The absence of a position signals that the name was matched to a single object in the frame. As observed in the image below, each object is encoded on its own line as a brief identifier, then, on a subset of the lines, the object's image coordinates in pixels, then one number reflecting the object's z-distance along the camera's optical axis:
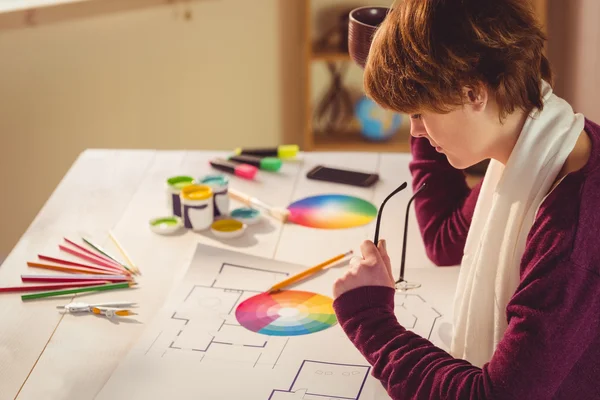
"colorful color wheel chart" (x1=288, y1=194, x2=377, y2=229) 1.58
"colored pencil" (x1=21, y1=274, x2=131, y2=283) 1.38
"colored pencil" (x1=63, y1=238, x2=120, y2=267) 1.44
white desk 1.17
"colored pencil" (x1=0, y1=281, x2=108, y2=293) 1.36
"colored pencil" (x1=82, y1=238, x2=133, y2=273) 1.42
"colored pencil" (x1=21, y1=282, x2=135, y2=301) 1.33
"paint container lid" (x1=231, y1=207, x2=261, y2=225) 1.58
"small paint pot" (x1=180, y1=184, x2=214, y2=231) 1.55
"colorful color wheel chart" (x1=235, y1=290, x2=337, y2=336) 1.24
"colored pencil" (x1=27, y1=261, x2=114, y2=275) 1.40
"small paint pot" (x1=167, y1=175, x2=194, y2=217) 1.60
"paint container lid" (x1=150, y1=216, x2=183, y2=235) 1.55
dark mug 1.37
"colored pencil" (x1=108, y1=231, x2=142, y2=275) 1.41
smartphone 1.75
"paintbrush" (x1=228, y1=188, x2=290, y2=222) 1.60
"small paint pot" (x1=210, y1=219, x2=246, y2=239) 1.53
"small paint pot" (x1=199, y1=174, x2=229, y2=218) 1.59
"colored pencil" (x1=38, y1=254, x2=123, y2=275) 1.40
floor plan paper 1.10
